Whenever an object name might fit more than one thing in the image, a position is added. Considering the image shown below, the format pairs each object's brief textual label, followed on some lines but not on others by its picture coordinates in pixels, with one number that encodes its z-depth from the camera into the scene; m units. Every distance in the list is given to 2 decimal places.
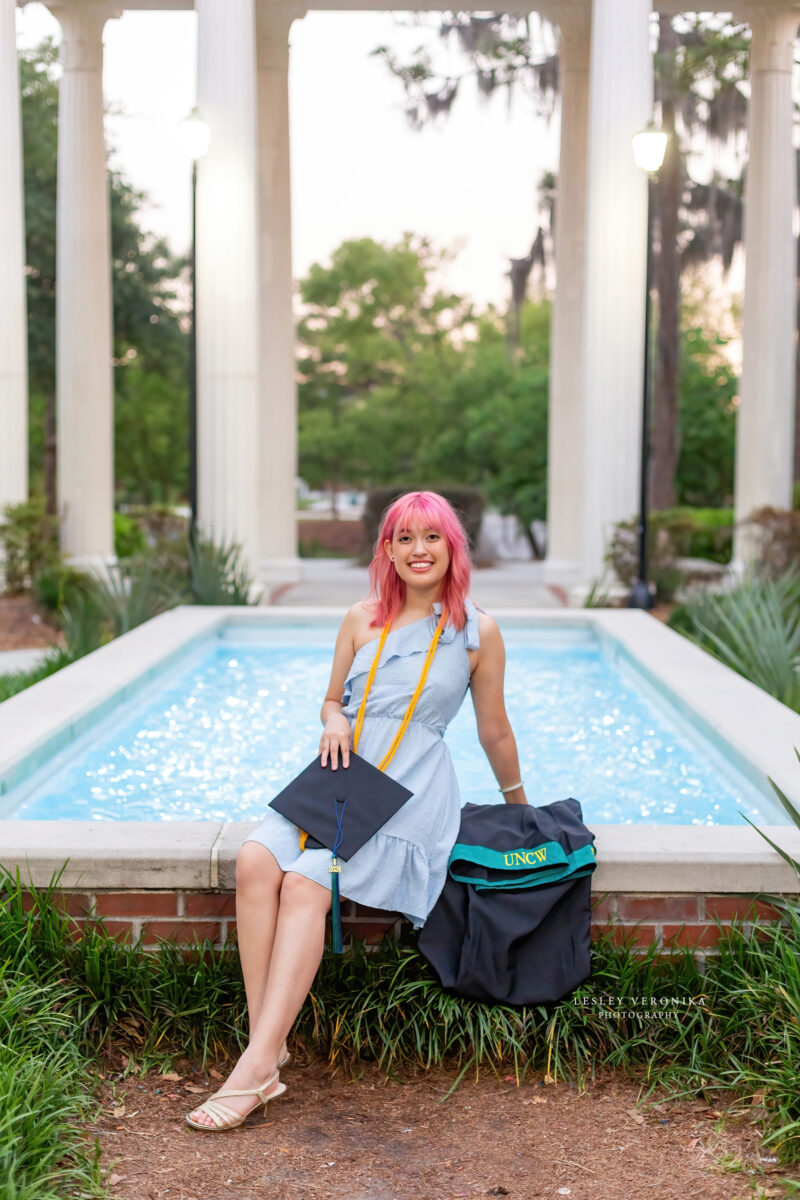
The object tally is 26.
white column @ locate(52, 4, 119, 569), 18.30
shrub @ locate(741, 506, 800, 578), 16.28
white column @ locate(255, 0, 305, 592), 18.50
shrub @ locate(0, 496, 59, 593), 15.58
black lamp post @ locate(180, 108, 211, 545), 13.52
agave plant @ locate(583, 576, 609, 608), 14.48
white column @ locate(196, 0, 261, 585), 14.62
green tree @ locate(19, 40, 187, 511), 29.17
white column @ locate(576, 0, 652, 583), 14.77
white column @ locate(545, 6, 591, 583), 19.38
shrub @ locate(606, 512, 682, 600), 15.27
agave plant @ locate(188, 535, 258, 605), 13.56
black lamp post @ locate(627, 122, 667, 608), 13.02
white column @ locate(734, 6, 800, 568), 17.89
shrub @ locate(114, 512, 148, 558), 22.97
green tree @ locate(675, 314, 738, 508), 34.12
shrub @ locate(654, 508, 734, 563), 16.56
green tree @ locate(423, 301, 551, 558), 33.94
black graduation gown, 4.31
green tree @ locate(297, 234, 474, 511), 44.12
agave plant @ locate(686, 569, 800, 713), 8.98
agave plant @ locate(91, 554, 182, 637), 12.30
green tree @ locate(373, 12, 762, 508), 26.42
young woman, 4.02
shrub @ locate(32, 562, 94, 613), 15.20
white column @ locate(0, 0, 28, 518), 15.12
